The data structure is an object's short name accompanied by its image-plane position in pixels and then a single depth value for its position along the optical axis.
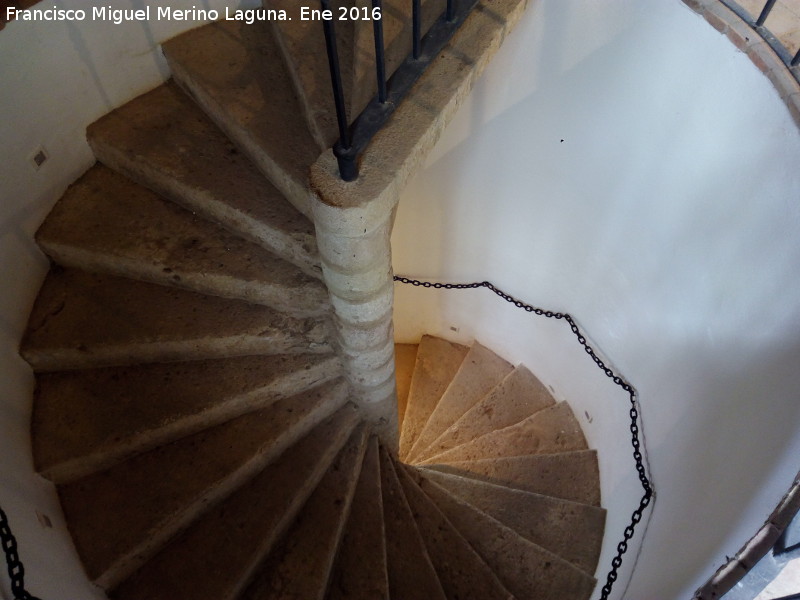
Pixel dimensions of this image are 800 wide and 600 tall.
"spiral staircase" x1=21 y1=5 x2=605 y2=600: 2.85
